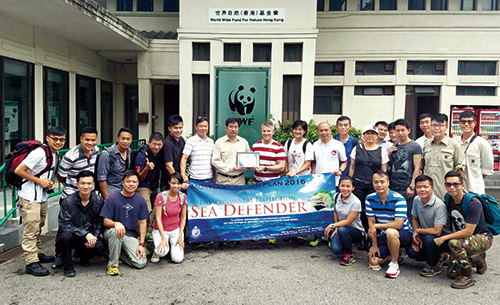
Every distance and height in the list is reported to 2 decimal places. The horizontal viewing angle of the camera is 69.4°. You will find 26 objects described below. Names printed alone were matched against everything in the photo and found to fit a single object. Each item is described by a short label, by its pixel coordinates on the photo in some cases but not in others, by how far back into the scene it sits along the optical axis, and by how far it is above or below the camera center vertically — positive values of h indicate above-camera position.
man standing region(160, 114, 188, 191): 5.10 -0.34
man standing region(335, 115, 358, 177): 5.37 -0.13
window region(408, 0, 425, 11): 13.30 +4.59
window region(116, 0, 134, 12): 13.49 +4.41
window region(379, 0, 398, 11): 13.39 +4.60
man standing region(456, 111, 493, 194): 4.75 -0.37
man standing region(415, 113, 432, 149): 5.12 +0.08
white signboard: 9.70 +3.01
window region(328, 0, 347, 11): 13.42 +4.56
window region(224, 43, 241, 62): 10.03 +2.08
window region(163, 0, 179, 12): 13.30 +4.41
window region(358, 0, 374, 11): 13.43 +4.59
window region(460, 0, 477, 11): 13.26 +4.60
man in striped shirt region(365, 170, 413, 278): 4.23 -1.16
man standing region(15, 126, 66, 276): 4.08 -0.83
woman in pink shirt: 4.53 -1.26
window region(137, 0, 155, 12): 13.40 +4.40
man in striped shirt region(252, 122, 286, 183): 5.26 -0.42
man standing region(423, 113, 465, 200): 4.73 -0.34
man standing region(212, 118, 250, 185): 5.19 -0.44
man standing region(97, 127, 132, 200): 4.53 -0.53
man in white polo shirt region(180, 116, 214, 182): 5.18 -0.41
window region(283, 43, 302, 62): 9.82 +2.04
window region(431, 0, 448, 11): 13.29 +4.60
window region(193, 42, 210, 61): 10.04 +2.07
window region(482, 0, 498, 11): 13.27 +4.63
